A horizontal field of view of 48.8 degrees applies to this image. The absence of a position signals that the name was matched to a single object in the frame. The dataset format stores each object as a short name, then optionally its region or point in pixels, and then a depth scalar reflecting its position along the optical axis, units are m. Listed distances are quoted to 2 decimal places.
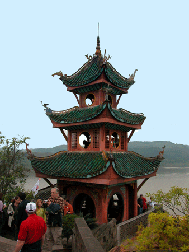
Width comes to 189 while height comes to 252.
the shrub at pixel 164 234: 7.32
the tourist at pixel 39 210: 6.98
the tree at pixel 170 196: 11.17
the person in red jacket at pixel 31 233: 3.94
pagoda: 10.91
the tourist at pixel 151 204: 14.36
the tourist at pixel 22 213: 5.97
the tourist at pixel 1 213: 8.54
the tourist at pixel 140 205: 13.11
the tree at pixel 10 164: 13.97
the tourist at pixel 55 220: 7.82
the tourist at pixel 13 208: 7.61
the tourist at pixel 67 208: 9.64
